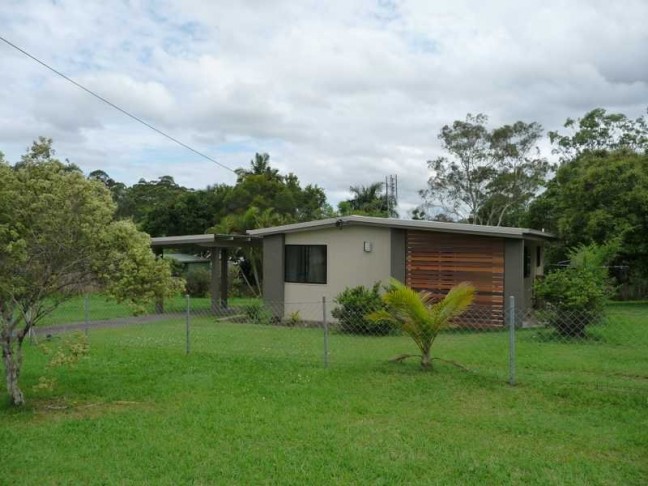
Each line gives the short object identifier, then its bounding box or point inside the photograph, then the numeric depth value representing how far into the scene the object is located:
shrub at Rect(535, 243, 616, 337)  12.04
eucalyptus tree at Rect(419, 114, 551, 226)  35.84
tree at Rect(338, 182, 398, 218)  37.66
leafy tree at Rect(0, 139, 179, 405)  6.44
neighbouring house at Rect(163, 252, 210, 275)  27.97
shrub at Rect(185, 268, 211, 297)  25.64
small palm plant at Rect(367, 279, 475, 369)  8.60
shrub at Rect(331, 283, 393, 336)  13.77
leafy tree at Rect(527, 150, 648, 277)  20.06
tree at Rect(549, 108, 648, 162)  30.25
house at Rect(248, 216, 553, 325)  14.44
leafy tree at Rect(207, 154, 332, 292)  33.38
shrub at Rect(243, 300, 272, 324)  16.64
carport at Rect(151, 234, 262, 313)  18.43
